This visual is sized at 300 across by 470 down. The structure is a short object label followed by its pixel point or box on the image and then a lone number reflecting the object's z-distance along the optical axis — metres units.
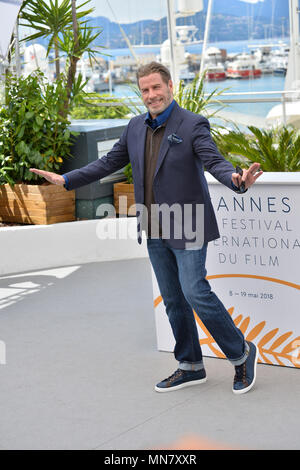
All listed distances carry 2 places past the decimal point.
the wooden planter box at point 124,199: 6.99
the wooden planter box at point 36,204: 6.70
